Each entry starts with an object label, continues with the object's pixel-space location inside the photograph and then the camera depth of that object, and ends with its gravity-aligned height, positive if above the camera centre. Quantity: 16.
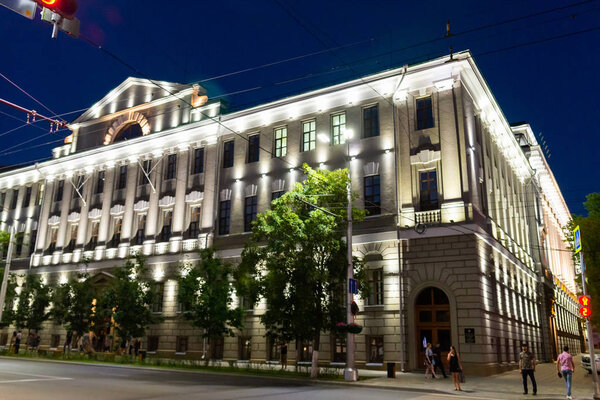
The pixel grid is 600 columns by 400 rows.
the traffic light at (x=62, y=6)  7.97 +4.98
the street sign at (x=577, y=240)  19.83 +3.84
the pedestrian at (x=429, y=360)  23.85 -0.92
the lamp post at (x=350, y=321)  21.94 +0.74
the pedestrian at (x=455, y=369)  19.36 -1.05
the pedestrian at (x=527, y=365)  18.11 -0.82
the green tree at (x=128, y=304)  33.53 +1.96
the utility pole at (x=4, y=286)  26.59 +2.40
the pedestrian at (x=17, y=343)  38.59 -0.76
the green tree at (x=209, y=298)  29.92 +2.20
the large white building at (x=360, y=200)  28.12 +9.89
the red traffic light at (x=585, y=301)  18.55 +1.46
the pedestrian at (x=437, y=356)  24.19 -0.77
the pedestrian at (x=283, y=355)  28.75 -0.97
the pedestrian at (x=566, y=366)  17.02 -0.79
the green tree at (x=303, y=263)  23.98 +3.49
